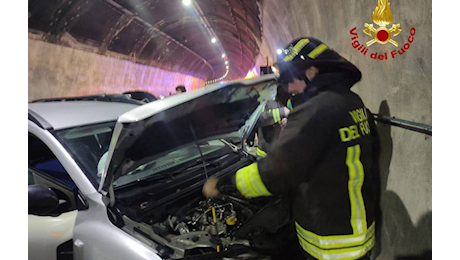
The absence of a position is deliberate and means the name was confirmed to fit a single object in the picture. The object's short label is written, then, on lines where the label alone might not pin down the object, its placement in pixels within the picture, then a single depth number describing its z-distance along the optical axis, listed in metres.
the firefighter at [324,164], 1.56
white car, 1.80
